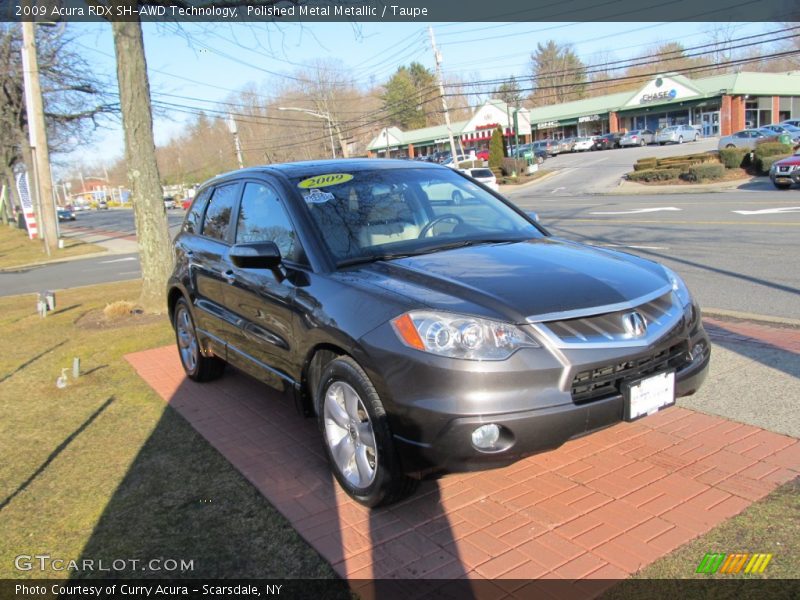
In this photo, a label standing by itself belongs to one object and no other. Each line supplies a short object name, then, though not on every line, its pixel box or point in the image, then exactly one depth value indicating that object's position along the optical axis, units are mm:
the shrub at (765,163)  27195
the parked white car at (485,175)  33375
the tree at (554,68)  98438
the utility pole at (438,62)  44000
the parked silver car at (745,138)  38875
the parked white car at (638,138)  56969
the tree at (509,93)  87562
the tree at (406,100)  88538
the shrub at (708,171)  27719
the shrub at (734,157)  29109
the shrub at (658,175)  29786
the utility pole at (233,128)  38072
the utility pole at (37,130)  21578
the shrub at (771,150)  28078
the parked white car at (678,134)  53750
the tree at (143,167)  9102
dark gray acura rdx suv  2906
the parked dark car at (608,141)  59438
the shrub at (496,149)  47500
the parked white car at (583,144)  60844
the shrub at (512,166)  44312
